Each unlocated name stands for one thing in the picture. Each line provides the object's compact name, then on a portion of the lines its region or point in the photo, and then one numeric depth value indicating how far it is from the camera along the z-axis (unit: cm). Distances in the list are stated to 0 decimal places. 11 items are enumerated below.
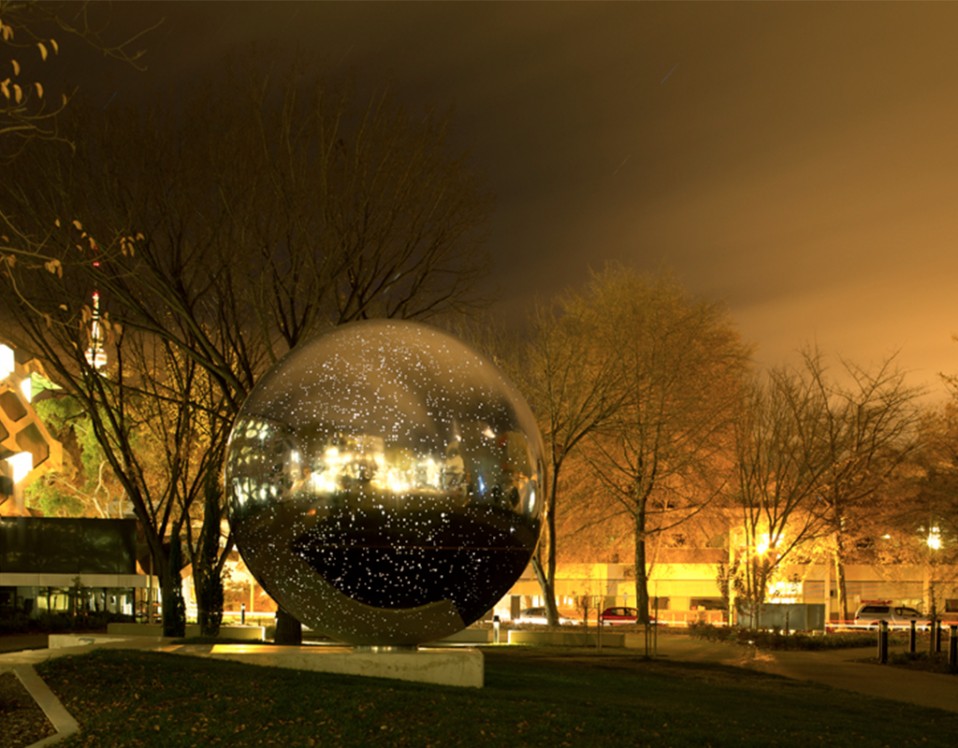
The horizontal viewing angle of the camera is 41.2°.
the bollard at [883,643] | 2669
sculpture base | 1350
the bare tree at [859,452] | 3997
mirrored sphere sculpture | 1220
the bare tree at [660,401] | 4019
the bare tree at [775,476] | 3659
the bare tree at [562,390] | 3791
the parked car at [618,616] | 4531
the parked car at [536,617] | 4494
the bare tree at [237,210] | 2184
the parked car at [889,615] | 4547
